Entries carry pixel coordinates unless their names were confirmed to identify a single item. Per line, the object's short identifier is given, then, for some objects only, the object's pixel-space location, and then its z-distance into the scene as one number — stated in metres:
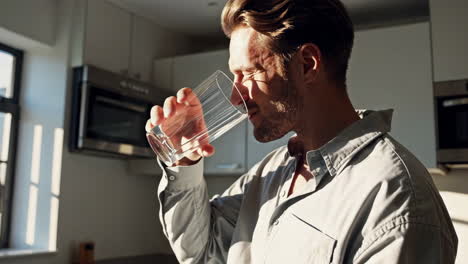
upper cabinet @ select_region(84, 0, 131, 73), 2.71
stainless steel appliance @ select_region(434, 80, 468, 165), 2.24
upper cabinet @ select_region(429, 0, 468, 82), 2.30
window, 2.59
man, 0.68
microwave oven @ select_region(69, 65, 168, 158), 2.52
